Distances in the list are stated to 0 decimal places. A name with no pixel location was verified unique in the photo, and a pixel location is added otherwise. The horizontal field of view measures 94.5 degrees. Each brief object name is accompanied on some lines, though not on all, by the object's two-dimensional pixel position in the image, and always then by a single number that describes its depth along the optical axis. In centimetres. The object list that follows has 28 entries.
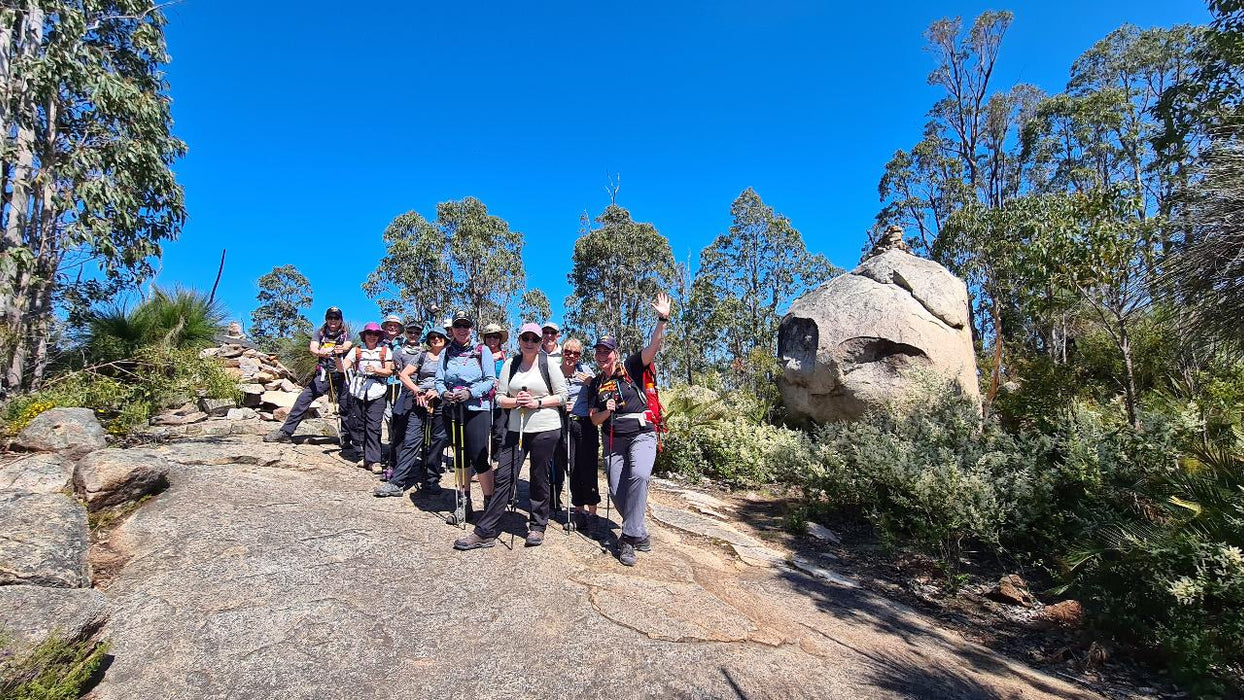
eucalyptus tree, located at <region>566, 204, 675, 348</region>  2517
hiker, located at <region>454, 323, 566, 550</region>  451
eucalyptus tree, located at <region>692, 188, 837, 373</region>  2298
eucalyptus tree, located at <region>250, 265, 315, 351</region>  3100
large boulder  924
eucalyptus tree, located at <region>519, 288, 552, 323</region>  2700
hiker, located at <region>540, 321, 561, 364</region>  576
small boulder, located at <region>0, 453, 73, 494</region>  435
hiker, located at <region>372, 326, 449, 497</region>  565
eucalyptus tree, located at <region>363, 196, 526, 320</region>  2408
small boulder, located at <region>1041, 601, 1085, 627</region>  423
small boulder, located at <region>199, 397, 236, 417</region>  891
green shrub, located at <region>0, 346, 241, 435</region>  674
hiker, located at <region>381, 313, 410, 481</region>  593
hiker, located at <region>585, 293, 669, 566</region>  461
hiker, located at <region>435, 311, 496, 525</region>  465
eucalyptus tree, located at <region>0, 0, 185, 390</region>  707
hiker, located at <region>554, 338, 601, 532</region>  526
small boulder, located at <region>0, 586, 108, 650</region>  241
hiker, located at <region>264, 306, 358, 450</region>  688
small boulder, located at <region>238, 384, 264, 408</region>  992
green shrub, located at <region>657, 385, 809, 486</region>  856
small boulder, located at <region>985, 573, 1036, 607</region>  465
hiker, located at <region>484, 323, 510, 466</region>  469
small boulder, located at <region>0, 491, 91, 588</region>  301
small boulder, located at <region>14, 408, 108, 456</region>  550
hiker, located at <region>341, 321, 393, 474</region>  629
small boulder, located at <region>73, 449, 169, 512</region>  430
